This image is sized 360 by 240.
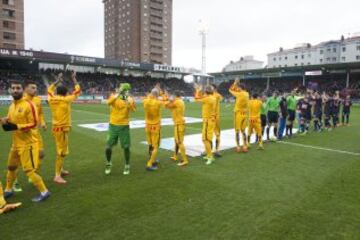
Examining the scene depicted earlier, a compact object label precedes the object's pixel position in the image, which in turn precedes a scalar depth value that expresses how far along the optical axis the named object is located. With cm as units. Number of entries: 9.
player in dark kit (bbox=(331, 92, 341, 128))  1736
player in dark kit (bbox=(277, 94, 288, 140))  1319
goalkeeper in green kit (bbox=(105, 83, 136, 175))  742
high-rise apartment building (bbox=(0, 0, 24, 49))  6044
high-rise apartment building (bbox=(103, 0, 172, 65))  9625
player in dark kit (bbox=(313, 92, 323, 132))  1619
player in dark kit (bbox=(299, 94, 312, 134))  1492
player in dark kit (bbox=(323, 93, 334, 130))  1688
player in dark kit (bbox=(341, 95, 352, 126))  1868
